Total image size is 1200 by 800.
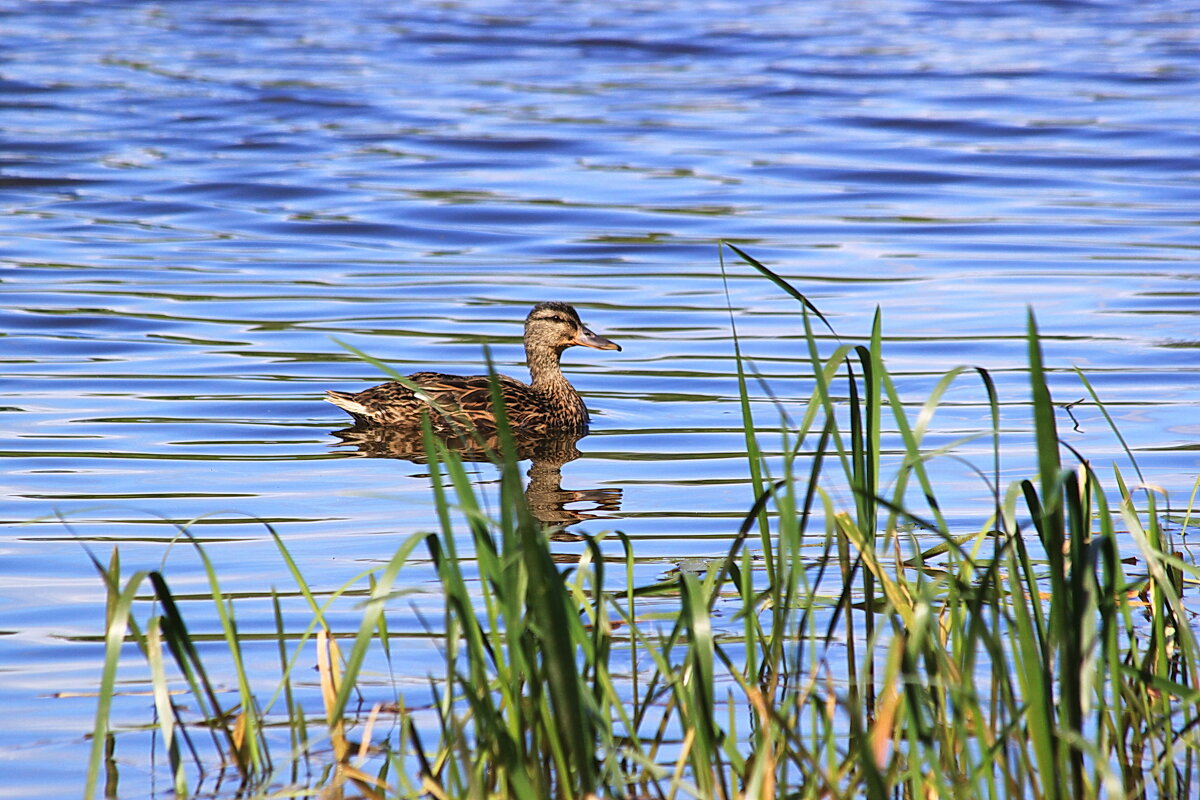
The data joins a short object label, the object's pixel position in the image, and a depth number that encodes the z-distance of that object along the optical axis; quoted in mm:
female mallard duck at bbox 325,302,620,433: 16141
